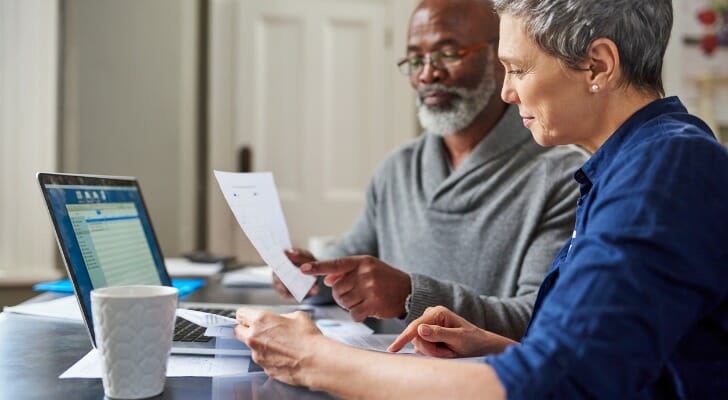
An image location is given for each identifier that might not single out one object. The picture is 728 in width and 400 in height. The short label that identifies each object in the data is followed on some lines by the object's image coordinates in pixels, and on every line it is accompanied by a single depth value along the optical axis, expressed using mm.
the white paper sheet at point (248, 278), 1671
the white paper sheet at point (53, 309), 1189
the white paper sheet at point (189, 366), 825
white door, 3049
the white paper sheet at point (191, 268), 1829
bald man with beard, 1415
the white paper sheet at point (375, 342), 978
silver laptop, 943
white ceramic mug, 691
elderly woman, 586
